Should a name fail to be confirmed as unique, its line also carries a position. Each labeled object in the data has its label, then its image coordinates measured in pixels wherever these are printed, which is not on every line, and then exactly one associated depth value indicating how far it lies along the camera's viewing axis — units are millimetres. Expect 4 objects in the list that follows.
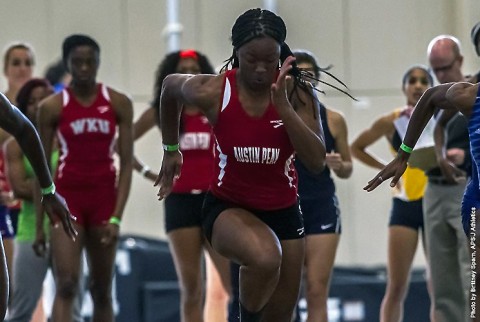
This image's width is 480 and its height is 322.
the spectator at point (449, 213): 16625
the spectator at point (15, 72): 18375
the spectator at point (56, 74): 21359
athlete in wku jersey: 16031
